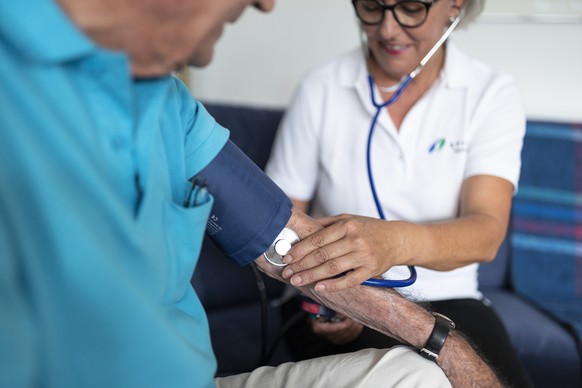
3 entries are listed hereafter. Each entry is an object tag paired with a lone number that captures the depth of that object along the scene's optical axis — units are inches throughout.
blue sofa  77.2
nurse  63.1
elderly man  28.5
